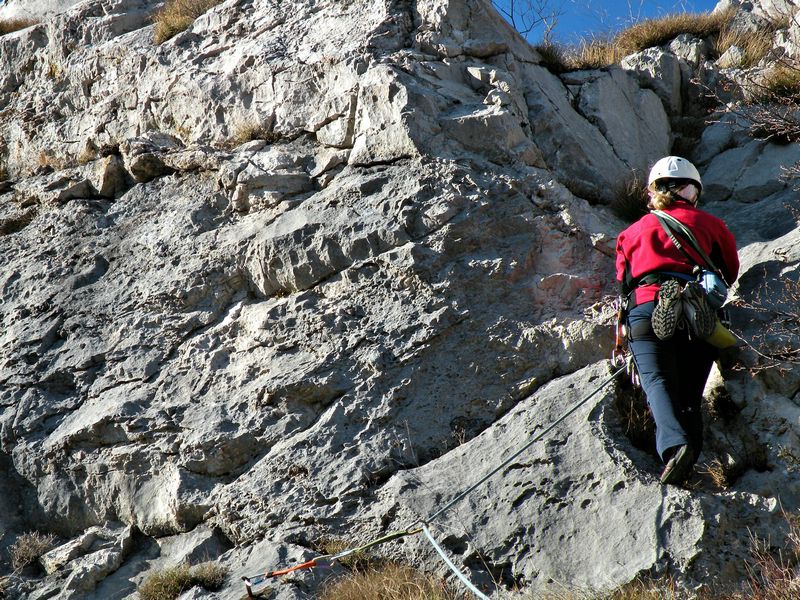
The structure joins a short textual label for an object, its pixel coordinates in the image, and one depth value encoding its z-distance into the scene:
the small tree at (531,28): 9.29
